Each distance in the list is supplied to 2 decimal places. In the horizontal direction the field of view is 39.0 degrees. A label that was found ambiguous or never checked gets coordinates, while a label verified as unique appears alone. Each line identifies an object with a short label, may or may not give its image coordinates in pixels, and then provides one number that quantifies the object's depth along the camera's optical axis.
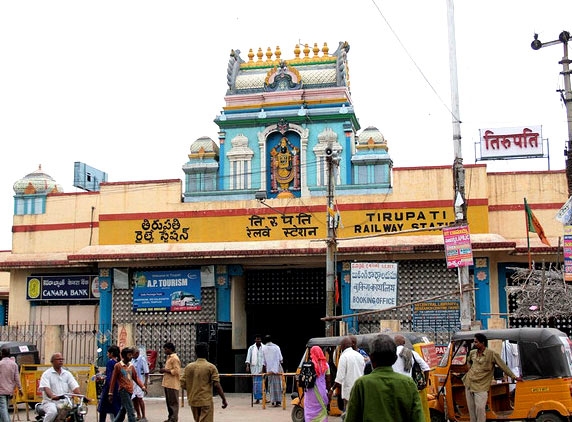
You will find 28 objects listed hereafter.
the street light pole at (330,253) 18.88
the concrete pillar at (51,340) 22.45
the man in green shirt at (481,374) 11.66
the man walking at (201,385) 10.60
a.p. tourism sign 23.64
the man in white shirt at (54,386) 10.66
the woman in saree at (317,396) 11.41
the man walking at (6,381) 12.47
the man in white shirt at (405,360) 10.82
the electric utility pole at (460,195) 15.99
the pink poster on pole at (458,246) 15.77
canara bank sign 25.03
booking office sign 21.56
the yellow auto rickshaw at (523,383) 11.88
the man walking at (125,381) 12.84
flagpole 20.30
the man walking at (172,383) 14.38
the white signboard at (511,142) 26.08
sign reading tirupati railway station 22.36
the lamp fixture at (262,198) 22.00
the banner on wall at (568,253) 16.66
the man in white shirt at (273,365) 19.11
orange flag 20.57
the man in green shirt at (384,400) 5.50
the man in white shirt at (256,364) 19.73
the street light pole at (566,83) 17.45
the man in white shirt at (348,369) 11.04
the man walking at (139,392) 15.05
